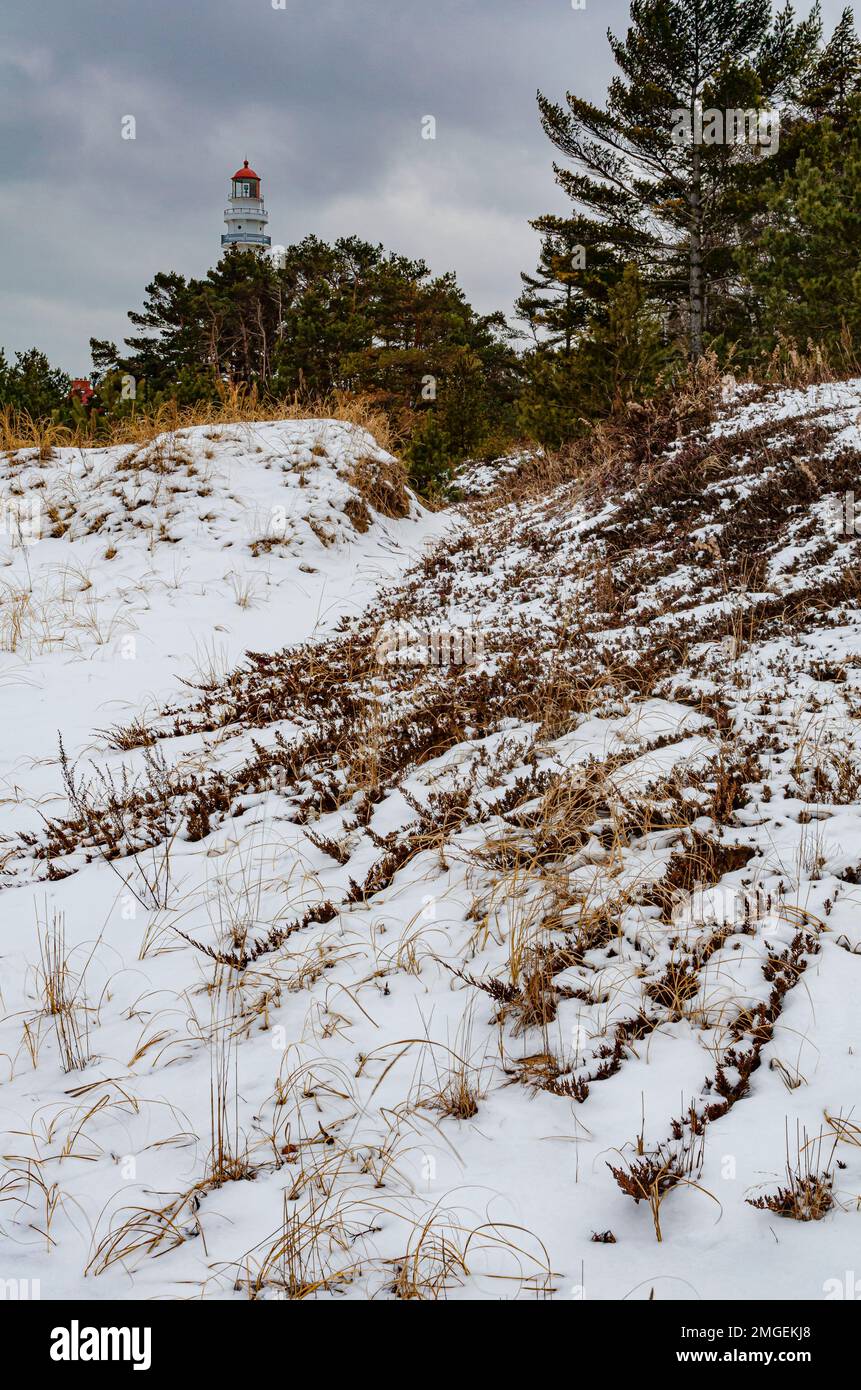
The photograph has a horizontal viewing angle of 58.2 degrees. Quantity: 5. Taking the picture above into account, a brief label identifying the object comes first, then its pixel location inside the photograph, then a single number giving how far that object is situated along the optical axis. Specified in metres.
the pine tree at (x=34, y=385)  24.20
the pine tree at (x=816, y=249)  16.67
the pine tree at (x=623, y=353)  14.29
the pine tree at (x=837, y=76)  23.05
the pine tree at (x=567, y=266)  24.70
